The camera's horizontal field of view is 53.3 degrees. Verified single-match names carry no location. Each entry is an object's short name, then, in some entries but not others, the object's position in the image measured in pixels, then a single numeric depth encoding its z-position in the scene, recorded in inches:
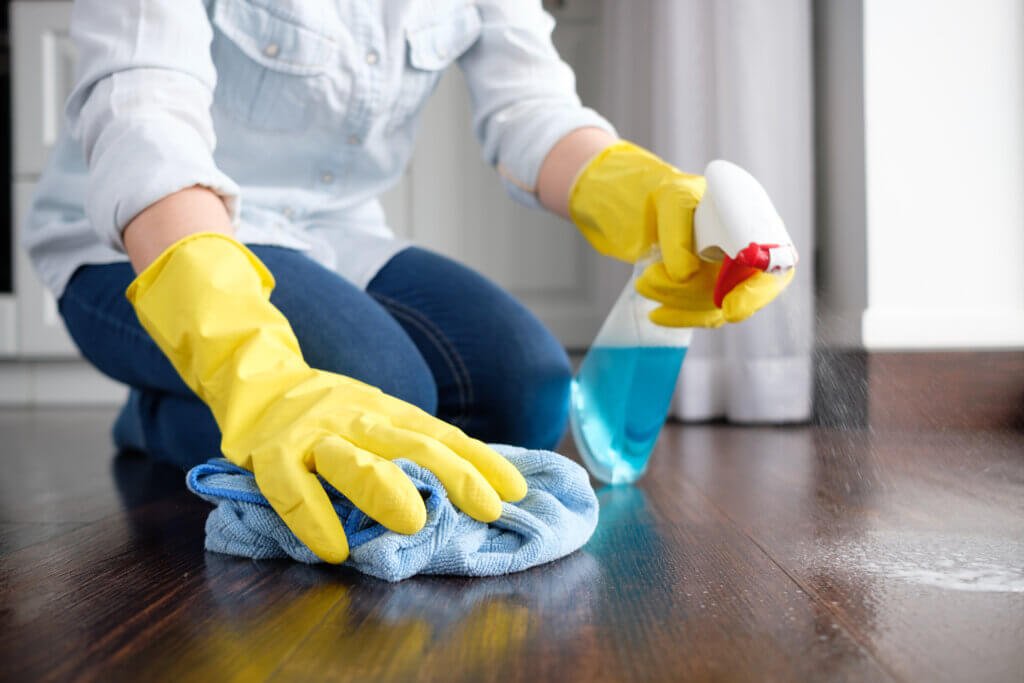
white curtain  67.2
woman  26.9
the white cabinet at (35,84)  84.8
